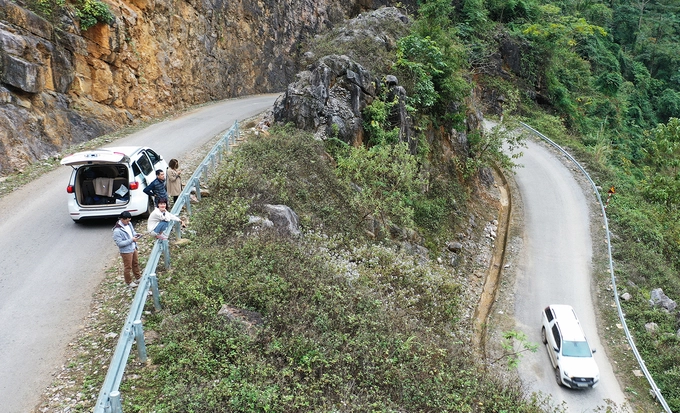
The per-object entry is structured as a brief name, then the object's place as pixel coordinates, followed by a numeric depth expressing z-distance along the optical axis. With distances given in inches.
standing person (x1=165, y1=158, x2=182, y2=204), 431.8
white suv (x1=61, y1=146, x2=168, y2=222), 391.5
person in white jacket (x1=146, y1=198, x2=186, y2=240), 330.0
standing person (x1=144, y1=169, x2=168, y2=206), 390.9
